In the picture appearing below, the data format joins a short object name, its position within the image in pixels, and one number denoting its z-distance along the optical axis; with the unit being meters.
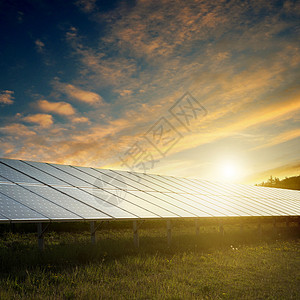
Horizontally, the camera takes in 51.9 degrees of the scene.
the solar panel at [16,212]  12.35
